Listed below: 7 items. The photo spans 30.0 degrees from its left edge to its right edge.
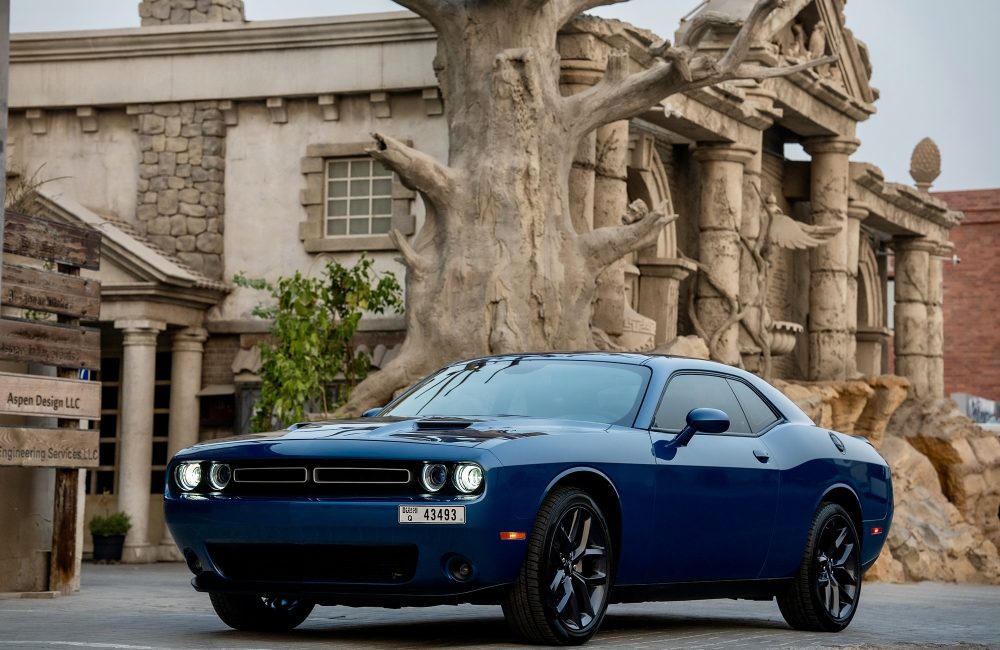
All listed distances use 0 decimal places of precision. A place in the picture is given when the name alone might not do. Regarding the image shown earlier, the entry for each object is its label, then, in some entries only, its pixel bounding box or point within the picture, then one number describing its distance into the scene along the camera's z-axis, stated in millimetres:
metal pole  9609
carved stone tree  17562
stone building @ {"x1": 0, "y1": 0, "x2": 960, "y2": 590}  22250
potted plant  22031
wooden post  12180
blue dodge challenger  7695
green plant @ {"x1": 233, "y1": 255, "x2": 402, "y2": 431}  20500
